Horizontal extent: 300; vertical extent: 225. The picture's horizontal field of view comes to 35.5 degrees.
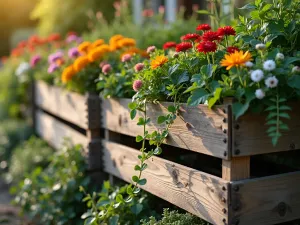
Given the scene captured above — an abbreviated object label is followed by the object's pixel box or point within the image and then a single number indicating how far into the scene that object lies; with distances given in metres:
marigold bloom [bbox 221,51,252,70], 2.09
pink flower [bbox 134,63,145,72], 2.77
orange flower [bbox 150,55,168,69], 2.50
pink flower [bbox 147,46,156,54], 2.93
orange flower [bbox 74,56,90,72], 3.79
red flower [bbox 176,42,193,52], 2.52
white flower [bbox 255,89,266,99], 2.01
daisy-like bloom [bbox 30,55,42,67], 5.52
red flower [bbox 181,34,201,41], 2.57
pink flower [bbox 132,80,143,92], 2.58
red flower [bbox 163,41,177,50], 2.99
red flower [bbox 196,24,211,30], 2.60
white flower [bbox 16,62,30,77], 6.08
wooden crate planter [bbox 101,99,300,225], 2.17
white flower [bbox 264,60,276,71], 2.04
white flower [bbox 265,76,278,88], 2.02
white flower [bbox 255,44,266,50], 2.12
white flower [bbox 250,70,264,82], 2.02
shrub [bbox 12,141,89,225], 3.72
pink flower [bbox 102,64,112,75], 3.36
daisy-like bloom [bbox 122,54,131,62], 3.22
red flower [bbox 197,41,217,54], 2.28
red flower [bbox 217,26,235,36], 2.37
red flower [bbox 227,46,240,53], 2.28
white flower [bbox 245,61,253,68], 2.07
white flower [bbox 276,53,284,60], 2.11
